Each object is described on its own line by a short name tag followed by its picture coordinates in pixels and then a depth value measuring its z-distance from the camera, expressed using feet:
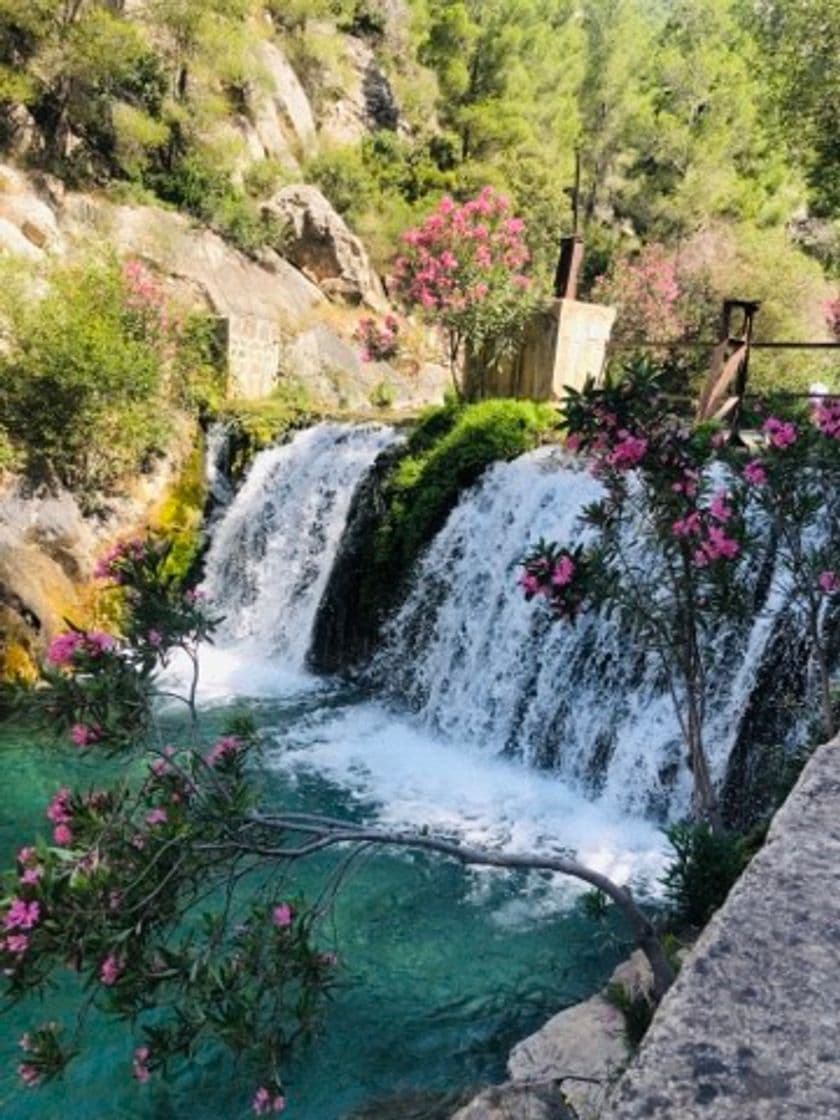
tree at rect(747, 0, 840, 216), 48.78
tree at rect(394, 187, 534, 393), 39.60
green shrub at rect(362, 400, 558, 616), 34.30
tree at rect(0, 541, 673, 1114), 8.94
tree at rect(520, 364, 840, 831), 13.01
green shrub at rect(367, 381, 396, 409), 61.87
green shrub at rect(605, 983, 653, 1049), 11.71
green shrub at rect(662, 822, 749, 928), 13.47
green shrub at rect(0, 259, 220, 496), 38.73
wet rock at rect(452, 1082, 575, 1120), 11.53
